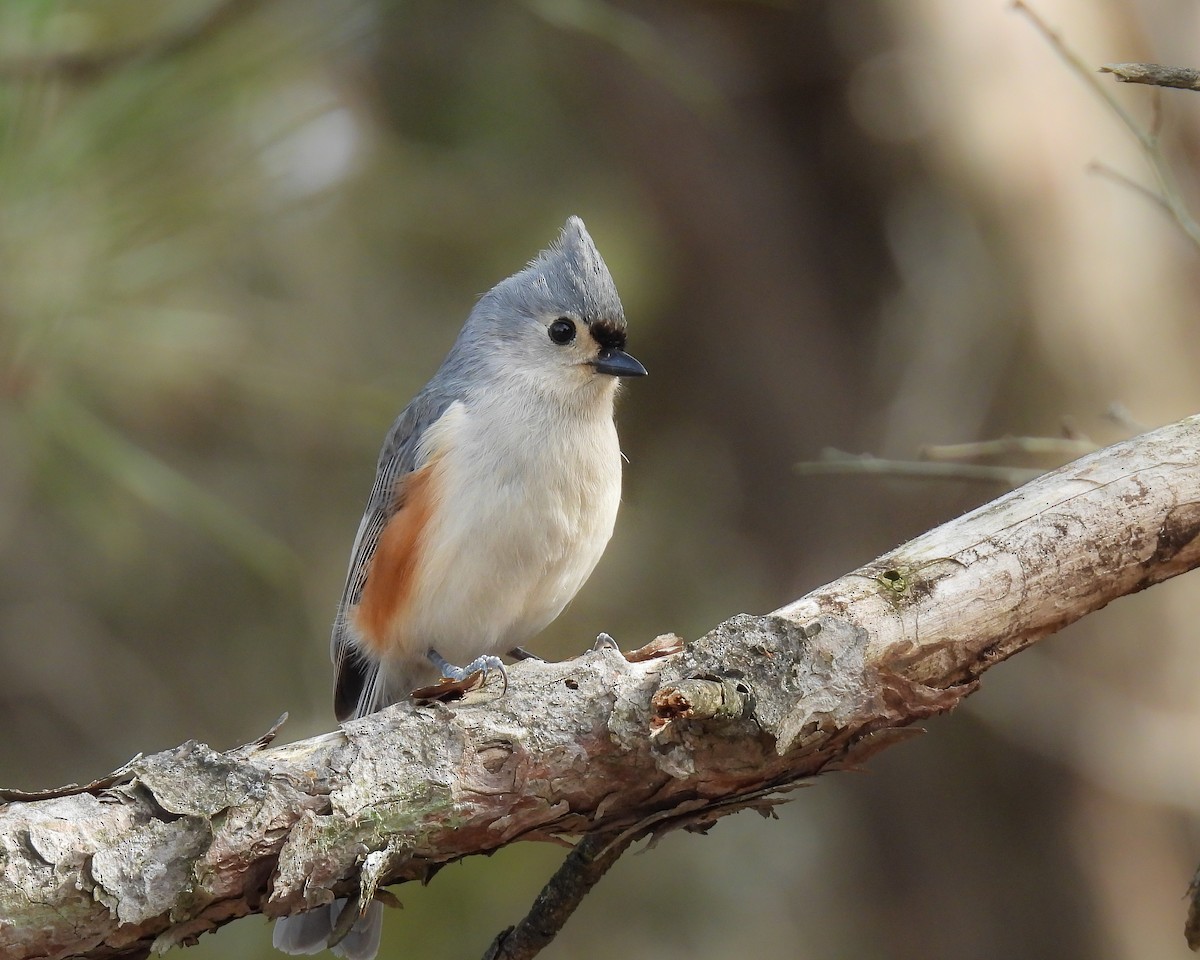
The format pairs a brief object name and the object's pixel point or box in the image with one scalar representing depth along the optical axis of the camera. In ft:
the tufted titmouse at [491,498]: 19.92
